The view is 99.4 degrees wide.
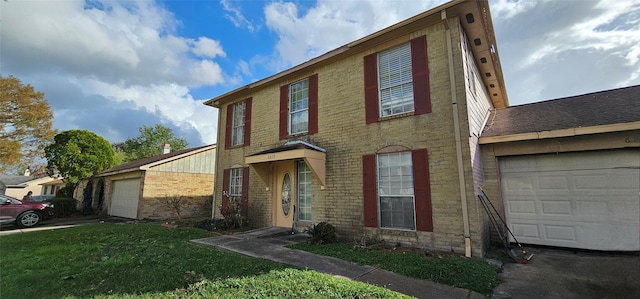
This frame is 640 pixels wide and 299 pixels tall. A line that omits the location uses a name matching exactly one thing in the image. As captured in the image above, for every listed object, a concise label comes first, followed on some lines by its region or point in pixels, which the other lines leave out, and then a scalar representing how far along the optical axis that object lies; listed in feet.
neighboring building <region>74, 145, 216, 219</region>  49.60
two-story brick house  20.56
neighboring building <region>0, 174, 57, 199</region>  114.37
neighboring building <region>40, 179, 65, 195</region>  112.41
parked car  40.91
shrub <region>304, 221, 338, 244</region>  23.15
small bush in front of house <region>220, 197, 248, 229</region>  32.01
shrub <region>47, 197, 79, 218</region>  58.44
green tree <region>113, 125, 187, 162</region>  139.64
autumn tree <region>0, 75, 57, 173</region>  58.70
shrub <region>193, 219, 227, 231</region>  31.80
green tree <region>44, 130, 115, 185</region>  57.72
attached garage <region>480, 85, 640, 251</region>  13.71
